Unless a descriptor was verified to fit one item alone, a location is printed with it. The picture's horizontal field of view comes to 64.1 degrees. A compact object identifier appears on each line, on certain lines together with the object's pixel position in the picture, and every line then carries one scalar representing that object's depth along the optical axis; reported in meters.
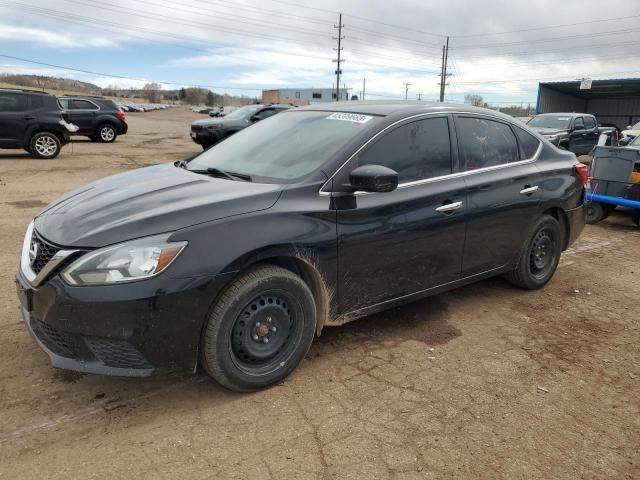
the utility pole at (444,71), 55.25
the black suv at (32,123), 13.12
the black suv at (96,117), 18.73
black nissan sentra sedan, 2.57
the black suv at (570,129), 16.08
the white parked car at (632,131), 13.76
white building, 85.72
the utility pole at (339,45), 65.50
